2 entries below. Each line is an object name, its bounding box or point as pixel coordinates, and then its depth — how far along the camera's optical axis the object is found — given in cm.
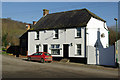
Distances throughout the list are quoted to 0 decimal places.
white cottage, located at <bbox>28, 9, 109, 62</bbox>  2632
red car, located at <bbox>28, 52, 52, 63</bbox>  2421
